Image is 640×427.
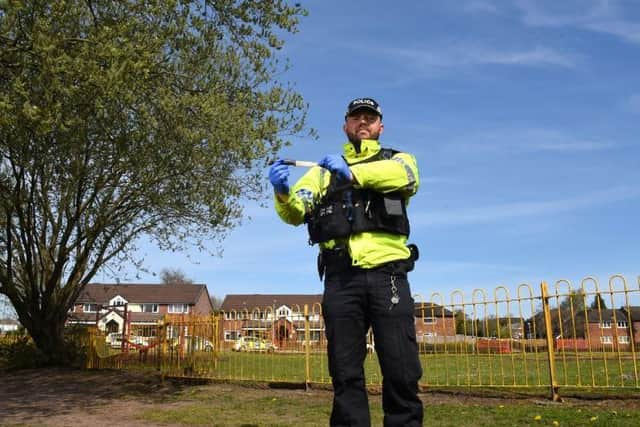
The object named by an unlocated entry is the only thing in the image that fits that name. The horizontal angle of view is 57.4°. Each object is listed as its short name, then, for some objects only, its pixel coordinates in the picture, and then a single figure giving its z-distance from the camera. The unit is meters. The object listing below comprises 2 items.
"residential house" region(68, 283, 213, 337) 72.78
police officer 2.97
